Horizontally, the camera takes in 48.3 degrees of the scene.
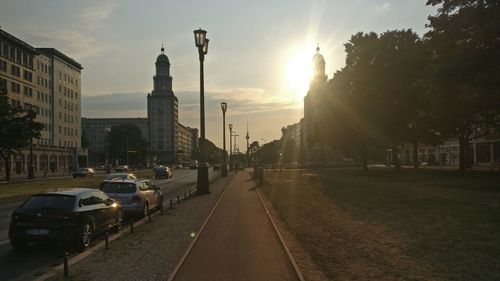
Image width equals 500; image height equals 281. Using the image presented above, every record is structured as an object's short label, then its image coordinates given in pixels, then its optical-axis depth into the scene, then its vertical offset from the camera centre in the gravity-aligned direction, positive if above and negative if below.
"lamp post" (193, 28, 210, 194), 31.52 +1.76
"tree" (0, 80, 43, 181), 54.53 +3.45
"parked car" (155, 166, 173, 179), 66.25 -1.70
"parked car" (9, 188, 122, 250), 12.34 -1.34
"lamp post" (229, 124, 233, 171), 82.58 +4.07
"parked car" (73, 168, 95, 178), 71.12 -1.67
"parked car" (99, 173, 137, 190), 32.97 -1.02
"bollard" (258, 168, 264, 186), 45.35 -1.64
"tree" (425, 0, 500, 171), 27.33 +5.19
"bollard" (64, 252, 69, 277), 9.61 -1.80
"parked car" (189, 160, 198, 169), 133.35 -1.66
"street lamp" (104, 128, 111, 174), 90.97 -1.63
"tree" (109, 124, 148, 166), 157.88 +4.42
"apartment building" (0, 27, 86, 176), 89.75 +12.44
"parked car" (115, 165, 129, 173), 90.88 -1.62
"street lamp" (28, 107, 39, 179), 64.00 +4.91
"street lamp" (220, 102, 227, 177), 55.19 +3.28
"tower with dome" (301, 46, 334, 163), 125.96 +6.94
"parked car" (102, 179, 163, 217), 19.16 -1.25
